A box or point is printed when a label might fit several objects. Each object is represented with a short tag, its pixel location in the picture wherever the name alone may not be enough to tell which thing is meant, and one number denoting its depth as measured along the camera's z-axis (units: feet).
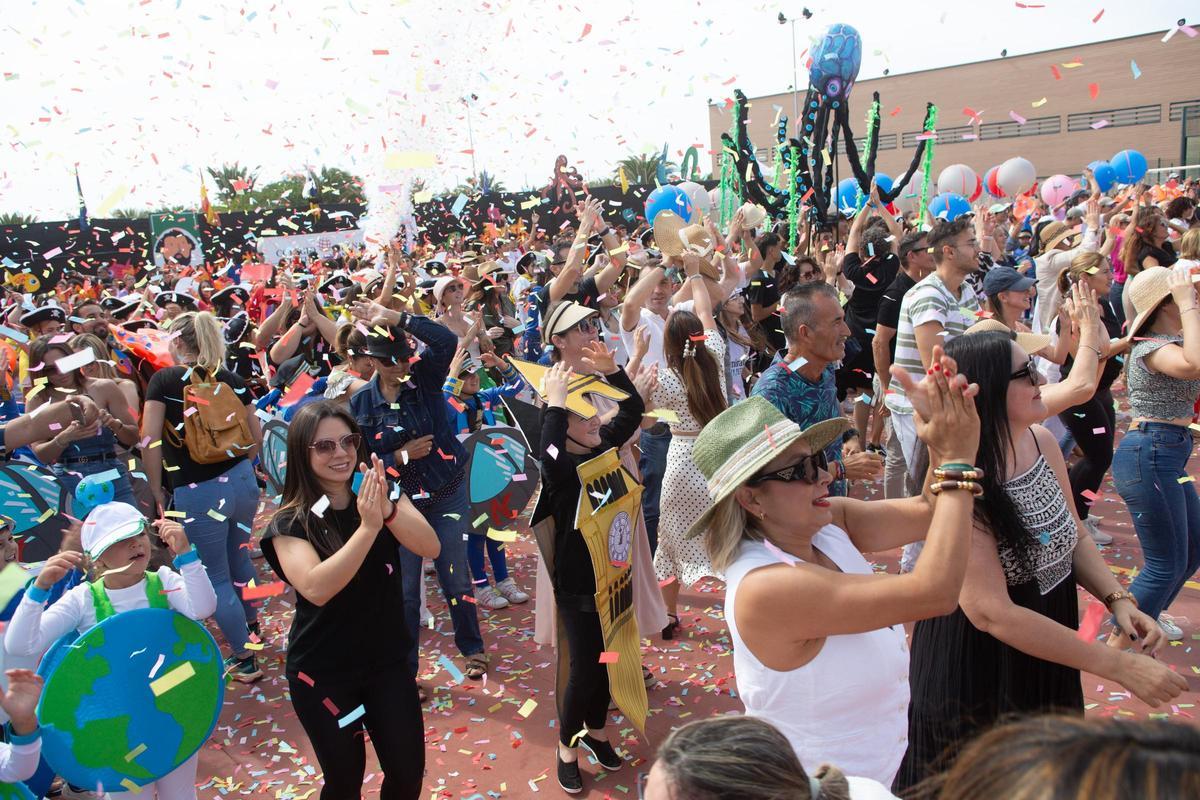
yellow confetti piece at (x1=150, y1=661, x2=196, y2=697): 10.54
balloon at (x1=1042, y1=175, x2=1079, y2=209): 65.82
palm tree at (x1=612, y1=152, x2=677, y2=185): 141.18
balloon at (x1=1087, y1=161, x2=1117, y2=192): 66.59
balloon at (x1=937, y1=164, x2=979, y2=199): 74.69
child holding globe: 10.47
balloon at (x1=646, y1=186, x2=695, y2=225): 46.62
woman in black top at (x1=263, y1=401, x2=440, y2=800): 10.00
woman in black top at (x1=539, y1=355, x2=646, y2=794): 12.65
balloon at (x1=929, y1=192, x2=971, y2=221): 56.29
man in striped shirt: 17.17
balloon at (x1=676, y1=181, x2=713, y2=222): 67.41
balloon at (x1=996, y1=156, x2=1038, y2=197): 75.92
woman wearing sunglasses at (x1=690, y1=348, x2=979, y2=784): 6.59
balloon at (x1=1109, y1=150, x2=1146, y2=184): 66.44
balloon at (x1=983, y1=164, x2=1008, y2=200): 79.05
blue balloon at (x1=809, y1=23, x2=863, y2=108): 54.39
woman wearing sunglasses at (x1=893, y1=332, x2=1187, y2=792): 8.14
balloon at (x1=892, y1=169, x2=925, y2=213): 84.91
